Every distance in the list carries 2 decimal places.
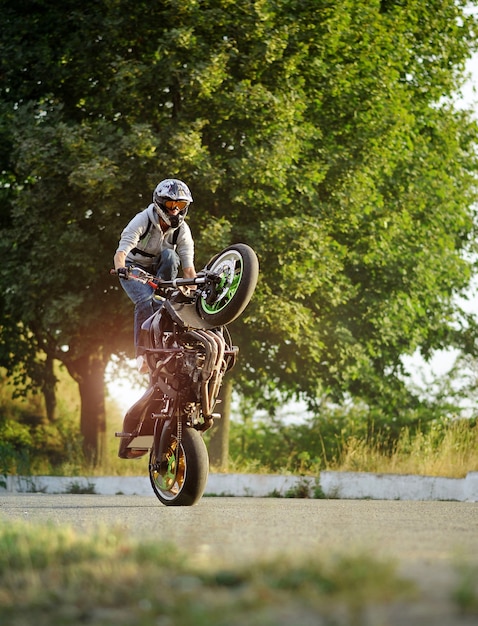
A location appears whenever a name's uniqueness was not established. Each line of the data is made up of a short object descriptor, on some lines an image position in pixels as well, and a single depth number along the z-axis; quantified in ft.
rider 60.75
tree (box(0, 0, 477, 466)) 119.59
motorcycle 56.53
